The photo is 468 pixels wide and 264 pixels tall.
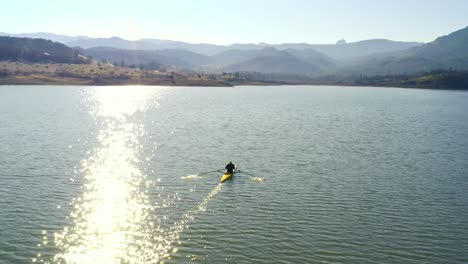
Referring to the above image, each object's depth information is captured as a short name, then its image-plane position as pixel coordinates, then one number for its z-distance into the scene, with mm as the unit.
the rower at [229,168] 68812
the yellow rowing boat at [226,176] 65312
